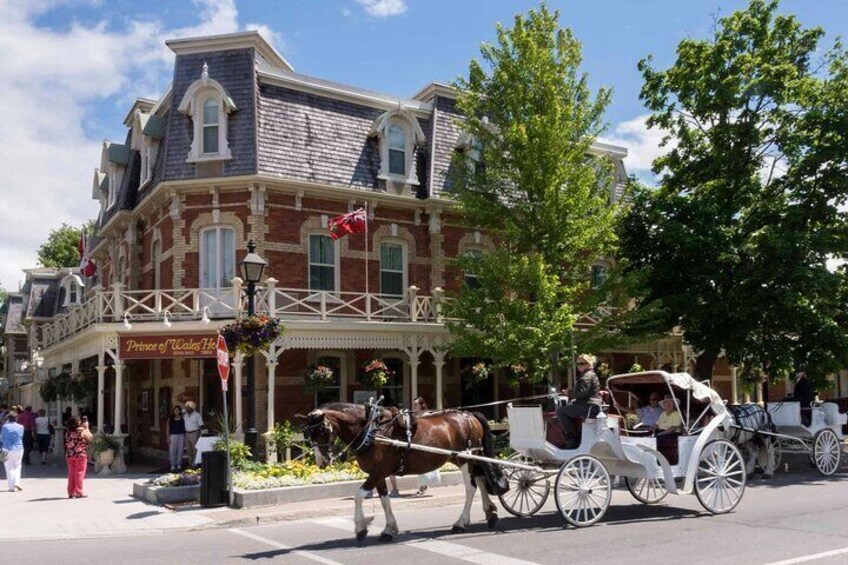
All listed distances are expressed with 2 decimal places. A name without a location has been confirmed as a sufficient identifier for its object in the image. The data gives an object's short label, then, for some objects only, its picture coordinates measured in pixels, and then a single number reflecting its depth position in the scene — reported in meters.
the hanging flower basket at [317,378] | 20.41
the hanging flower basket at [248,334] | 13.88
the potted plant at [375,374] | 20.05
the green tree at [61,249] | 56.16
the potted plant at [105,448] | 19.69
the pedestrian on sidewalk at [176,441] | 19.30
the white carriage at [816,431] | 15.09
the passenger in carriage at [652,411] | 13.01
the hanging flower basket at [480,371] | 20.58
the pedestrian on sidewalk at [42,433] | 26.22
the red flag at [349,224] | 20.59
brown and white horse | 9.55
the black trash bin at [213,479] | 12.90
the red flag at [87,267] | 29.38
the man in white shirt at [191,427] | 19.12
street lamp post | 13.63
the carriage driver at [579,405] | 10.57
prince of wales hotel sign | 19.59
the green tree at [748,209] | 18.92
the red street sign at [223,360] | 12.81
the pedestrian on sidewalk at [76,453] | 15.27
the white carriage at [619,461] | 9.99
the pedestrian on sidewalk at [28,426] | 25.31
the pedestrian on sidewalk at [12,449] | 16.59
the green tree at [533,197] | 18.09
